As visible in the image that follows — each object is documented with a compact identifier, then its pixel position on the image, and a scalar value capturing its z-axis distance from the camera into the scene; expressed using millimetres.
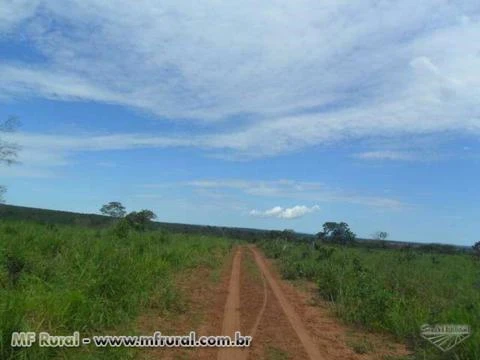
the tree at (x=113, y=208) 77938
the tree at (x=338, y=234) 78812
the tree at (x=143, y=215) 52862
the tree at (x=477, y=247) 53600
